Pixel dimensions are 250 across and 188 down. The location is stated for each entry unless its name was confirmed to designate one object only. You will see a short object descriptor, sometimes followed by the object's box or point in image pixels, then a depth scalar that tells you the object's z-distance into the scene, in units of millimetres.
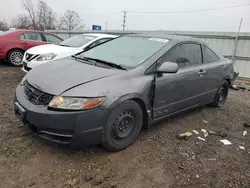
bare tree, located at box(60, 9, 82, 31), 49956
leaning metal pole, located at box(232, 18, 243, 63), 8951
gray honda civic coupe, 2340
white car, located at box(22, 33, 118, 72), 5508
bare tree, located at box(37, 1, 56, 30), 44688
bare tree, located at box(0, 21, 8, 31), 45856
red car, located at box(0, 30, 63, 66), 7573
